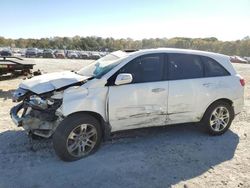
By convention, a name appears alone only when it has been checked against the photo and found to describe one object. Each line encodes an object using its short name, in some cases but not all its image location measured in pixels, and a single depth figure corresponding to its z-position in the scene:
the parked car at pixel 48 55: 37.48
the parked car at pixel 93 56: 40.07
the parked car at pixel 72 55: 39.46
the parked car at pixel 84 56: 39.91
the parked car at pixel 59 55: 37.96
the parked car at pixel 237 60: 39.14
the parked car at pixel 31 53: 37.09
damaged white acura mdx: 3.31
